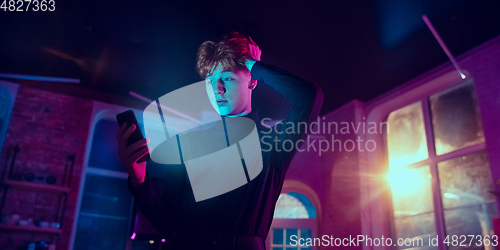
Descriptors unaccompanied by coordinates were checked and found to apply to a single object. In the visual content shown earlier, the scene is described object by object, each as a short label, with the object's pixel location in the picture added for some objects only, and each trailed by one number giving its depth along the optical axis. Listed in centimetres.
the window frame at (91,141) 470
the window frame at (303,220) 520
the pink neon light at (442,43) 336
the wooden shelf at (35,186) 427
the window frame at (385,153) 395
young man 85
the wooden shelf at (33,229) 413
